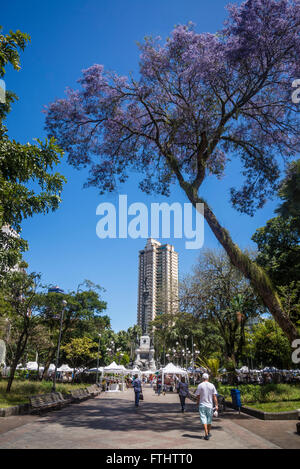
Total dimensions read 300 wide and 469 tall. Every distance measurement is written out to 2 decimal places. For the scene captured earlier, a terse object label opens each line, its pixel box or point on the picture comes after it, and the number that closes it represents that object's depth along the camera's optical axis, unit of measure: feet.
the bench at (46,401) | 40.14
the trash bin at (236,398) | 41.30
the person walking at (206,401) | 24.97
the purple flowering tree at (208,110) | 36.55
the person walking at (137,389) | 52.34
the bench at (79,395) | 60.32
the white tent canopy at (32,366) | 134.95
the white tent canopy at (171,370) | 89.68
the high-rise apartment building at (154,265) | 498.28
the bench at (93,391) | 80.70
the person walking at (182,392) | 45.36
